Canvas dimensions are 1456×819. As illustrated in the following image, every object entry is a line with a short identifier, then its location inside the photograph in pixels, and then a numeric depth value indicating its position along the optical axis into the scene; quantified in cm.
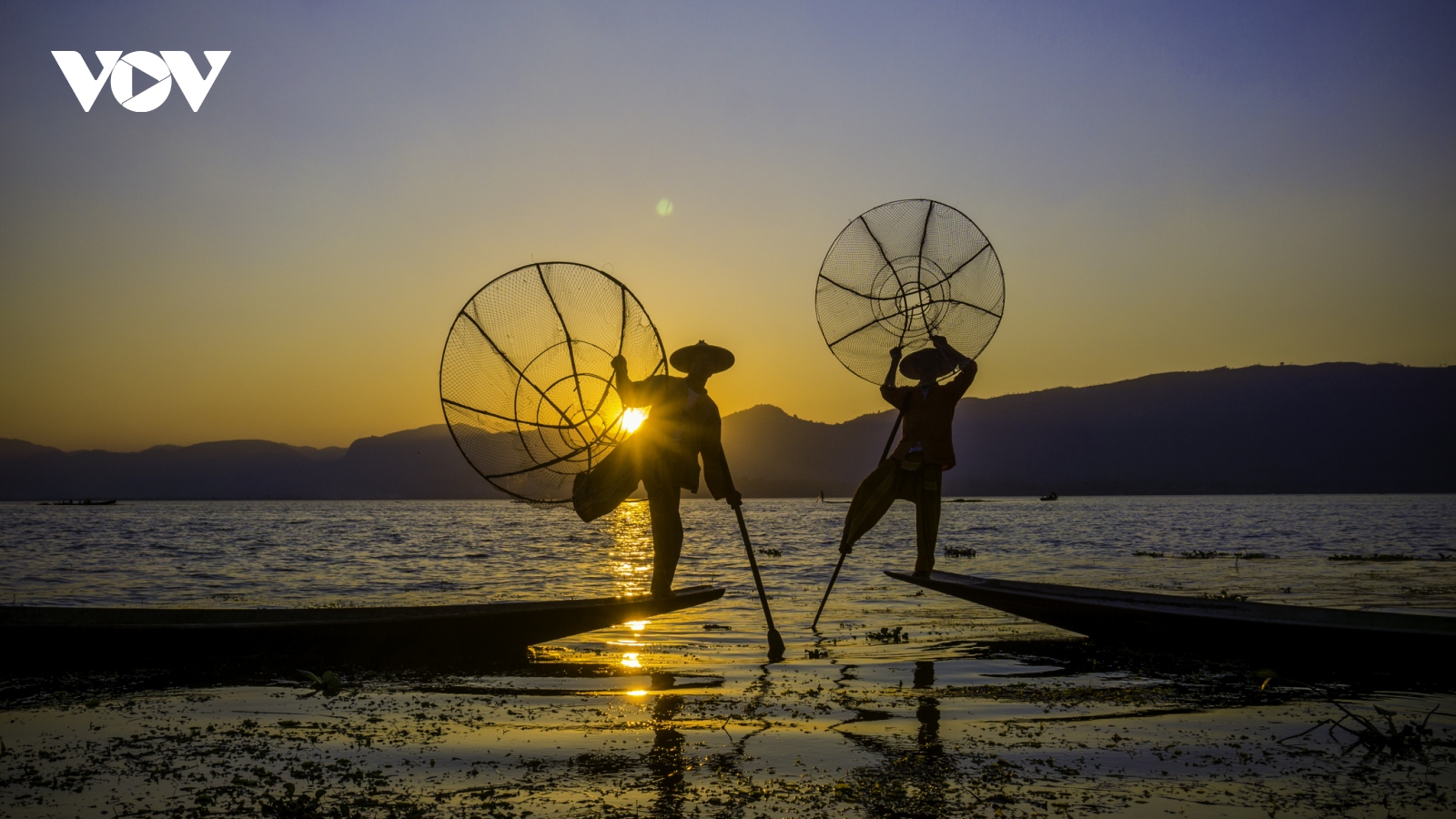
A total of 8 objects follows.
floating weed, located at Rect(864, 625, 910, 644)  1155
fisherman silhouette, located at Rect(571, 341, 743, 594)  1063
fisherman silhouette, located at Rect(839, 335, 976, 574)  1189
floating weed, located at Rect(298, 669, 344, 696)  814
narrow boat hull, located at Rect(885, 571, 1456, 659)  780
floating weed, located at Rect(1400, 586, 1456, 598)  1712
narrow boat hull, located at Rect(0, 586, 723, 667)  907
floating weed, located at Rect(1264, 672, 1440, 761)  575
